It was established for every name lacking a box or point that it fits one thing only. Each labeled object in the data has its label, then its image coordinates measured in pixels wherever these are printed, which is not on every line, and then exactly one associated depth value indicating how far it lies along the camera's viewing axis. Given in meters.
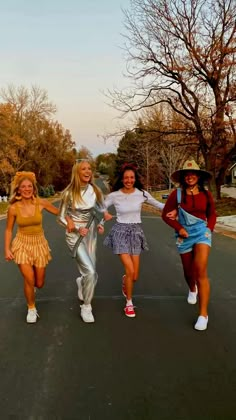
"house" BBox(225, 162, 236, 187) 71.81
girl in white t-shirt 4.93
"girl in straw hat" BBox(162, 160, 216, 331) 4.54
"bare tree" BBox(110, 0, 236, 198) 23.66
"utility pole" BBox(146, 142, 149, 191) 40.92
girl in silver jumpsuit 4.73
